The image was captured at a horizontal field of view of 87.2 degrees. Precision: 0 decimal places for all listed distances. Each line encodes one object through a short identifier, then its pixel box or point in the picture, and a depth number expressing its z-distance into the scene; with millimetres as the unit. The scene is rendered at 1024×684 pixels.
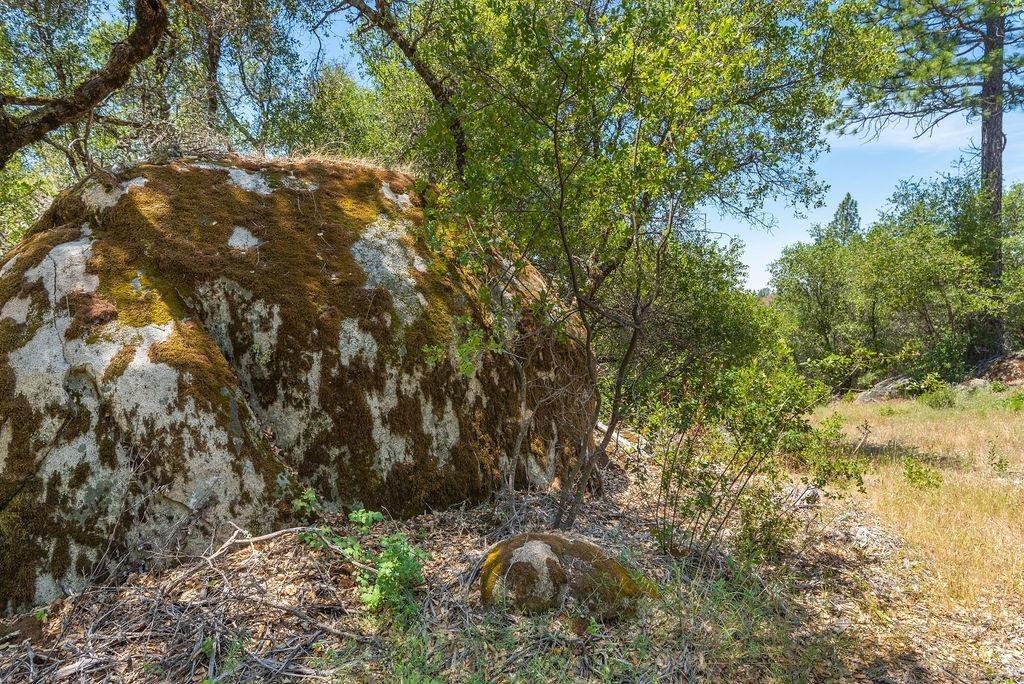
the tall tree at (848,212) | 54625
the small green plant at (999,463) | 6461
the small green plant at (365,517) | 3898
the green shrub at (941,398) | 13391
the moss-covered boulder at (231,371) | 3748
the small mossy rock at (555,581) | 3438
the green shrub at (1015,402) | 11086
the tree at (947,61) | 12117
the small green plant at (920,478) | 5938
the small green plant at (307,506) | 4125
